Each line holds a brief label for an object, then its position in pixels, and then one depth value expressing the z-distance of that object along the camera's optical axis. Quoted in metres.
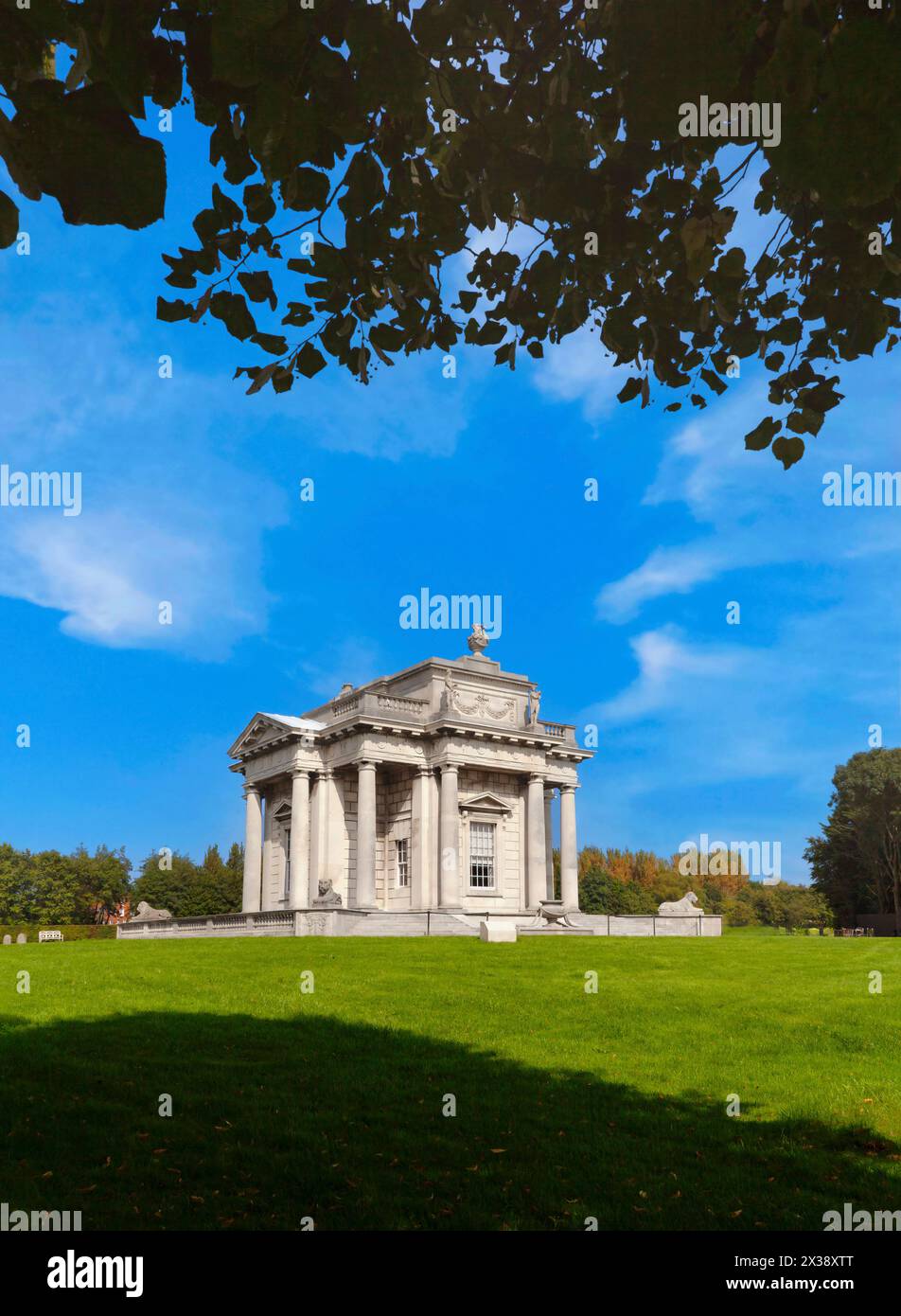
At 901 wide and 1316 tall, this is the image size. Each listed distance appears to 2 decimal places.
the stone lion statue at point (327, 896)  37.22
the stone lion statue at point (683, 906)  40.44
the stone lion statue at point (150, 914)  45.23
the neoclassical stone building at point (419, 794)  41.84
